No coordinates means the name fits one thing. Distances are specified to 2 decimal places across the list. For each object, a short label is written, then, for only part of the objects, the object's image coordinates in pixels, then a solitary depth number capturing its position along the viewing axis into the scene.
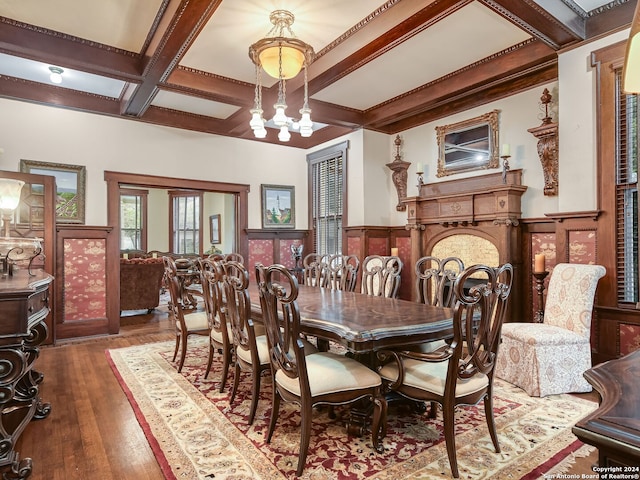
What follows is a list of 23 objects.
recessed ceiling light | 4.02
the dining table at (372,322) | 1.84
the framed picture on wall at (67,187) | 4.46
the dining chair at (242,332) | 2.27
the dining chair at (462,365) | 1.77
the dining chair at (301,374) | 1.83
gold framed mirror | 4.36
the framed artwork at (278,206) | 6.27
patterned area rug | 1.86
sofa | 5.93
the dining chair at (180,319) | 3.33
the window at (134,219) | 9.74
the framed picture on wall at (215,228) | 9.34
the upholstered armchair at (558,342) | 2.77
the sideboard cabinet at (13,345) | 1.78
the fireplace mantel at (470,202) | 4.00
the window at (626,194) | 3.00
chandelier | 2.92
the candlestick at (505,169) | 4.13
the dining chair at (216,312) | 2.75
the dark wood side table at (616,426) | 0.67
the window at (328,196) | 5.97
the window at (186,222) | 9.90
